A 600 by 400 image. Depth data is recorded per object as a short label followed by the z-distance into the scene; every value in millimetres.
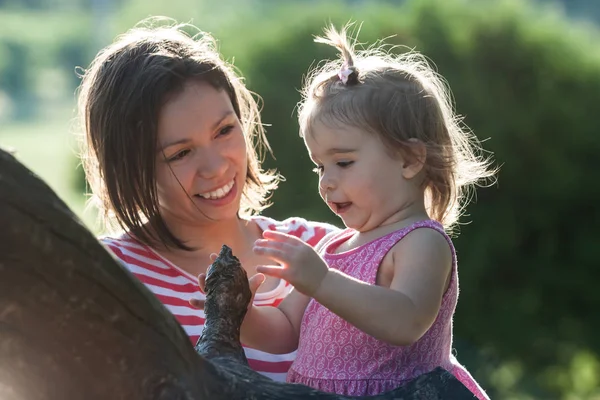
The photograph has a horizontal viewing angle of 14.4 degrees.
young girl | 2419
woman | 2728
